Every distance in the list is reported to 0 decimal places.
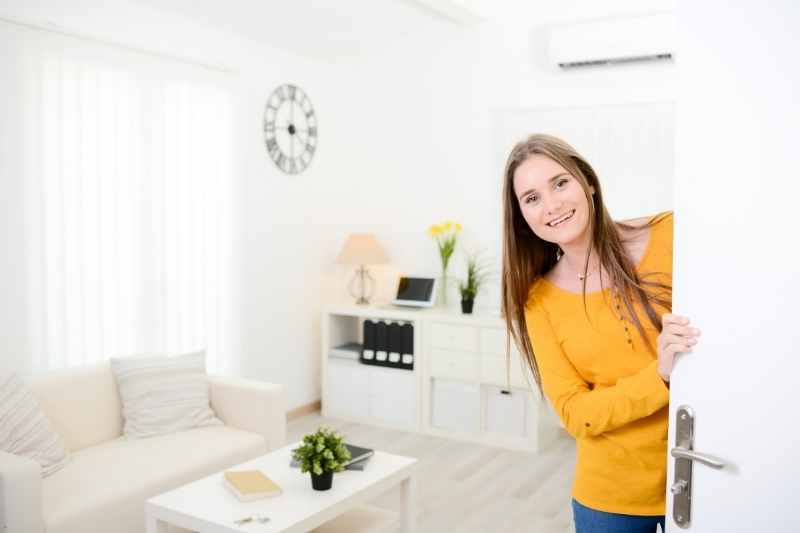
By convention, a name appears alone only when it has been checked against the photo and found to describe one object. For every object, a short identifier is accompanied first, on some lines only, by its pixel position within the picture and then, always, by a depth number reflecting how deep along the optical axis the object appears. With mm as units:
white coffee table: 2535
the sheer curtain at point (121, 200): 3623
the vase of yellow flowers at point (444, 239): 5070
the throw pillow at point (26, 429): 2938
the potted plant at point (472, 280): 4883
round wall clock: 4965
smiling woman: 1522
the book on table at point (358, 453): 3025
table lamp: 5152
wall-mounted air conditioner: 4254
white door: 1188
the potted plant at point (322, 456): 2715
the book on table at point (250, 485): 2684
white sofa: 2609
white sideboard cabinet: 4562
